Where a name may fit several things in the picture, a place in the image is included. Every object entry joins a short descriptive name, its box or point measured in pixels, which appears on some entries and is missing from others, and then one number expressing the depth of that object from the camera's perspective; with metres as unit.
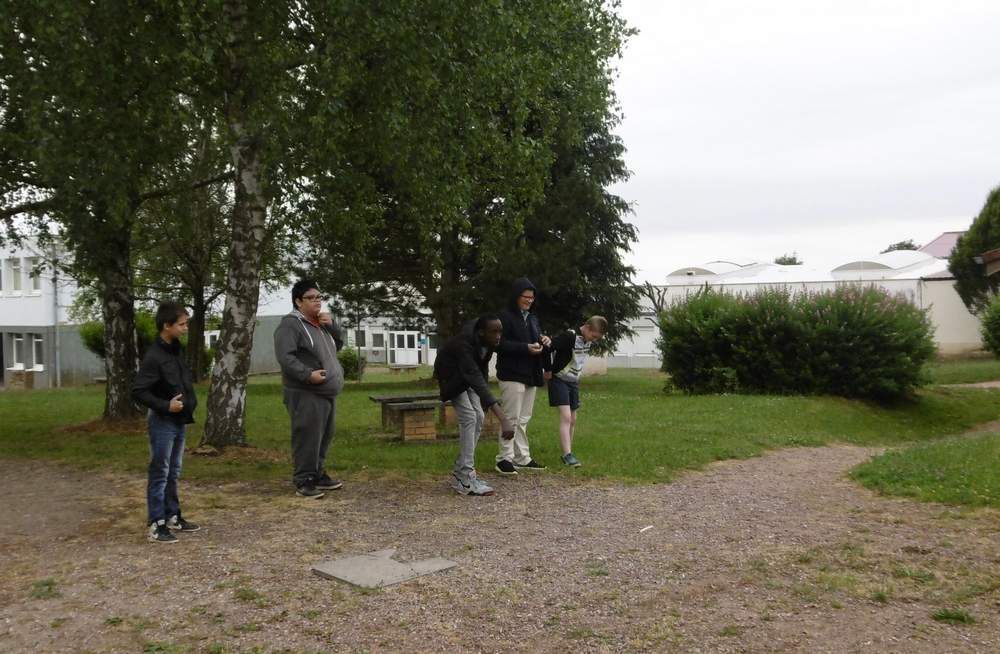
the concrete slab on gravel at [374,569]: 5.65
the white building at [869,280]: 41.41
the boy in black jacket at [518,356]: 9.44
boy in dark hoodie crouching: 8.45
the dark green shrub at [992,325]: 29.59
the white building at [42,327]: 43.47
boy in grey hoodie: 8.01
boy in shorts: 9.84
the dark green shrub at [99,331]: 30.19
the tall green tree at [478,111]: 10.92
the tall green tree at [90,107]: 10.28
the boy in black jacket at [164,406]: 6.74
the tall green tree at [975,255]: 37.22
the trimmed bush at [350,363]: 36.66
